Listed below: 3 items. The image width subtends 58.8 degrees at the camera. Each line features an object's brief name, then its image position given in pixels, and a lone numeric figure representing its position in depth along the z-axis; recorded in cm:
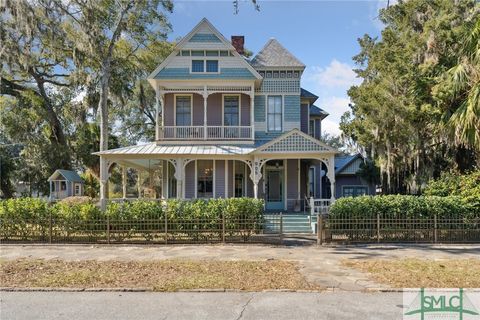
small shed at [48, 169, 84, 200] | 2452
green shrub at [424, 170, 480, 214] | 1509
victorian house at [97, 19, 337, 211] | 2133
